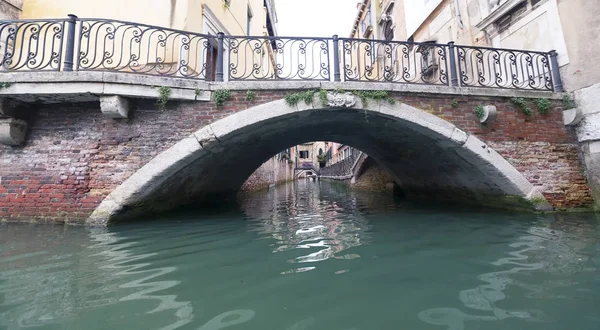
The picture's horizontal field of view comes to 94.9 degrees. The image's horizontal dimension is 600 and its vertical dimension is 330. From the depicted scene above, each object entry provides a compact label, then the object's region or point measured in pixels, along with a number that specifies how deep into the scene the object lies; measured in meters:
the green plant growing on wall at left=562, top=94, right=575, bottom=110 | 5.32
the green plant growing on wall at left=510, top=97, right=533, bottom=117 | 5.29
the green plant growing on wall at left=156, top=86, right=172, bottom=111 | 4.50
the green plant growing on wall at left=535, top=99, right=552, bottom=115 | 5.30
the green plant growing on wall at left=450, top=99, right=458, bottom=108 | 5.20
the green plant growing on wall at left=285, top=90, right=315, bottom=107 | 4.78
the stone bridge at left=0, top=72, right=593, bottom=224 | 4.49
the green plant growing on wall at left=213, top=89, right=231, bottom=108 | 4.70
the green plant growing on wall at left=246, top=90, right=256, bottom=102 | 4.76
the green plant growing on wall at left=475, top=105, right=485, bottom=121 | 5.16
